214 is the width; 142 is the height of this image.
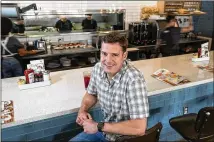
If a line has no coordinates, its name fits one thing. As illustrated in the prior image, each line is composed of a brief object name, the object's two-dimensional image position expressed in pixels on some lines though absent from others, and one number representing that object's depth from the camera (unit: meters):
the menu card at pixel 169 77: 2.25
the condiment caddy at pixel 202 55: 2.97
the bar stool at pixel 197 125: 1.60
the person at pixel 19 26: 3.67
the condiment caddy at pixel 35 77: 2.03
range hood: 4.06
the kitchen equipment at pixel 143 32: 4.54
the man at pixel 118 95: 1.44
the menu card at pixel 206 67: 2.66
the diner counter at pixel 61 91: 1.67
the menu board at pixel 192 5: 5.79
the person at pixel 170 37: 4.47
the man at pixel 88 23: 4.31
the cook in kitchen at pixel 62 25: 4.11
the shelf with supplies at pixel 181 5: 5.41
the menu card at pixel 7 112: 1.57
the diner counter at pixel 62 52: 3.50
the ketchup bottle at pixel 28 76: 2.03
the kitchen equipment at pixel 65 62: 3.73
